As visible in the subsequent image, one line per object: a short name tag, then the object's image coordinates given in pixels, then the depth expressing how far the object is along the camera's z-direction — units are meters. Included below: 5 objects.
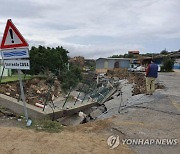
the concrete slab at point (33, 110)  3.89
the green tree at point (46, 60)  19.84
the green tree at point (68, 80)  11.38
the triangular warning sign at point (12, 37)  3.26
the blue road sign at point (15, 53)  3.32
